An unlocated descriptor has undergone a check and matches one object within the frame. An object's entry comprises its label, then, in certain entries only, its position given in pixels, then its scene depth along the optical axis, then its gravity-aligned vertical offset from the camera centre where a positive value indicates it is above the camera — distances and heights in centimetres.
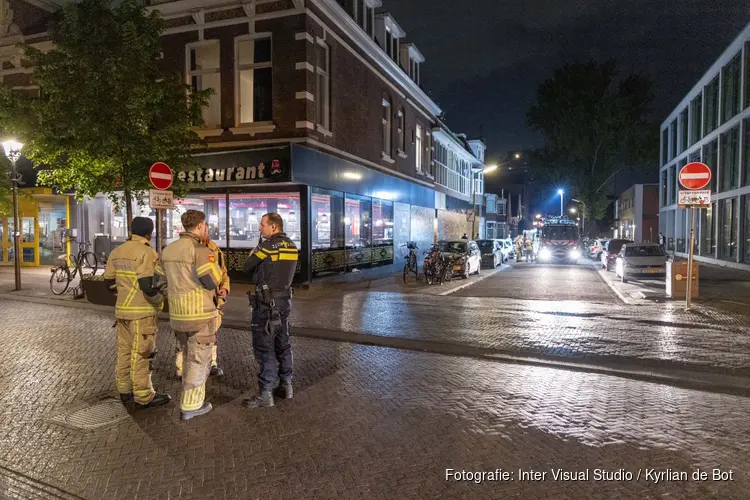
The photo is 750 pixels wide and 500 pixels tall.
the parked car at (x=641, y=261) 1978 -97
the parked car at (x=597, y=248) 3741 -98
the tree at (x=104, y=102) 1230 +309
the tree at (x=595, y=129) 4791 +948
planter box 1189 -130
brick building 1681 +373
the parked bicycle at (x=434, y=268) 1886 -116
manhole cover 527 -183
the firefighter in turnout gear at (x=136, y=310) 560 -78
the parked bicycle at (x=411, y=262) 2008 -103
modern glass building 2575 +486
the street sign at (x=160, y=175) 1112 +126
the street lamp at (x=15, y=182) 1491 +151
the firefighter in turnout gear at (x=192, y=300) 517 -64
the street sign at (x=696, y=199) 1221 +81
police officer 555 -67
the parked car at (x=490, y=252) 2752 -91
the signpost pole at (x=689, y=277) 1260 -101
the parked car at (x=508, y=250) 3350 -96
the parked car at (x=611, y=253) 2598 -92
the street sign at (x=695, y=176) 1223 +134
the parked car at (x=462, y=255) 2123 -81
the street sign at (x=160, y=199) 1105 +74
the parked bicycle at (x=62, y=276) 1508 -115
